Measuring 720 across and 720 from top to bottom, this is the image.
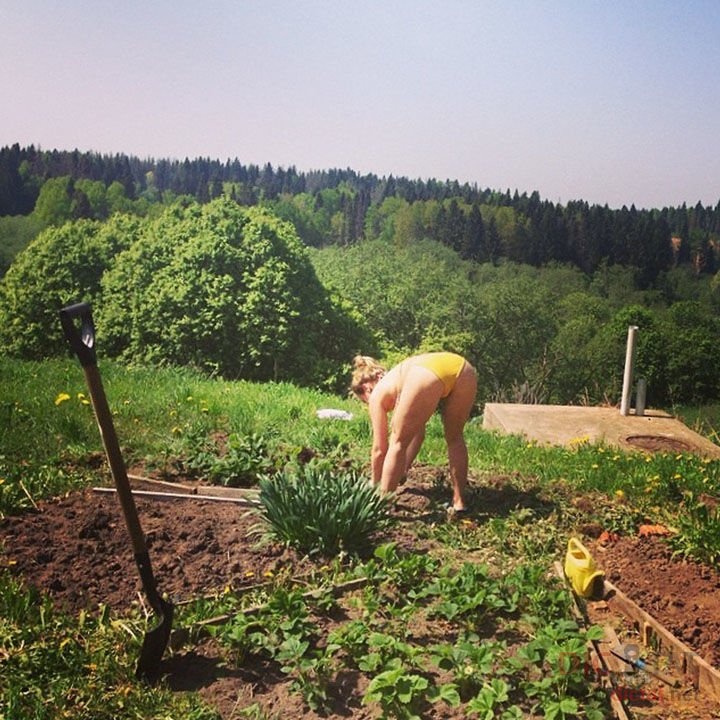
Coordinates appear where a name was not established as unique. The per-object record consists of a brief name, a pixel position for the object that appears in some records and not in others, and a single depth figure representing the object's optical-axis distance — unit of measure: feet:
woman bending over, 12.92
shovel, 7.38
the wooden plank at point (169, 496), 13.58
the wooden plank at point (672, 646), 8.61
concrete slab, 24.95
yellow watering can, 10.61
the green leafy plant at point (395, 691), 7.57
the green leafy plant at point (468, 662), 8.06
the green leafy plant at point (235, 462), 14.90
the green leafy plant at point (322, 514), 11.32
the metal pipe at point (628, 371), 28.19
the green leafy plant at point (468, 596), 9.38
